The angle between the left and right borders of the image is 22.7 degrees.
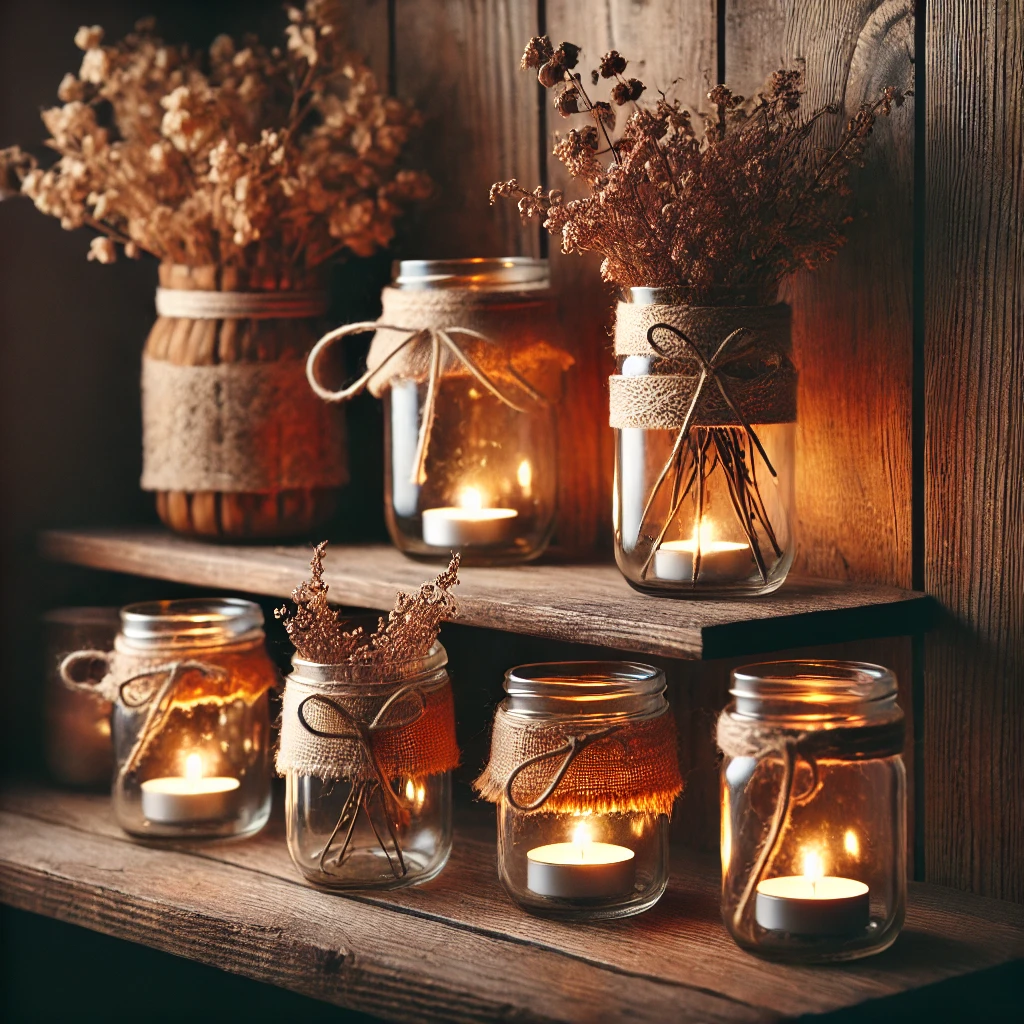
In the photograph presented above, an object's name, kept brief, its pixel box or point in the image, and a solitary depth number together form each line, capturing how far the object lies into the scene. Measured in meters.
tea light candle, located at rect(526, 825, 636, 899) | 0.95
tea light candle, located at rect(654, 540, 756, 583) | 0.96
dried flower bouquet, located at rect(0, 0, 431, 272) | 1.08
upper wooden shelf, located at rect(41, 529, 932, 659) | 0.91
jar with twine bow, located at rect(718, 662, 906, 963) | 0.90
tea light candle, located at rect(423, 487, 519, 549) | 1.06
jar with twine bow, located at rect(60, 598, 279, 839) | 1.06
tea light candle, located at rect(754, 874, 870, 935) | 0.90
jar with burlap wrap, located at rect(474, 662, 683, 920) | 0.94
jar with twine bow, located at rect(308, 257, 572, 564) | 1.05
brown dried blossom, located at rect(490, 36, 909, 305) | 0.93
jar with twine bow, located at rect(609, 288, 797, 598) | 0.94
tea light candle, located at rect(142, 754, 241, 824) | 1.06
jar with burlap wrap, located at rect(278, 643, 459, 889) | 0.98
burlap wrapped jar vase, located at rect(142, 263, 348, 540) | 1.11
